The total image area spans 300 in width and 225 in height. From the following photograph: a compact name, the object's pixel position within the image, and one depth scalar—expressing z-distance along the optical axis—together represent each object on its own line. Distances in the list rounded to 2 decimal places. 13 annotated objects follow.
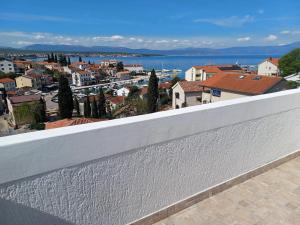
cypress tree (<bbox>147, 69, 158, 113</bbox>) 30.09
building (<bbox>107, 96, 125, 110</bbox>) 41.05
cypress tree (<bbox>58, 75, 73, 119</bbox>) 30.85
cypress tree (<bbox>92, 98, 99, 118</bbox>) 34.50
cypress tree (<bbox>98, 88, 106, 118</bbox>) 34.78
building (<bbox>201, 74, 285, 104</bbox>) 18.62
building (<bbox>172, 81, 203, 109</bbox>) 27.06
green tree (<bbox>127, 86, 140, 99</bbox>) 42.12
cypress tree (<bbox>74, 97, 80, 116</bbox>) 36.76
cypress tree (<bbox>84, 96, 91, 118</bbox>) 34.50
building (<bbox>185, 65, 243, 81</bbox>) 44.90
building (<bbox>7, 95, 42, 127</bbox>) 38.81
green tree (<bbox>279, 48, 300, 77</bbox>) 26.19
